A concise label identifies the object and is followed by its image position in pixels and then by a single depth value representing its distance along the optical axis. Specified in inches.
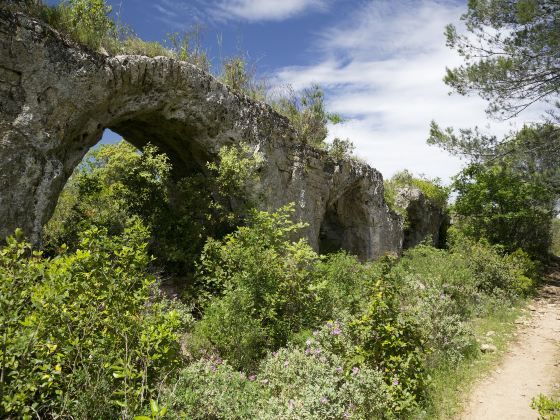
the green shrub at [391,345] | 206.5
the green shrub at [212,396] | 152.0
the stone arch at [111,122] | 228.8
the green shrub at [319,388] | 165.2
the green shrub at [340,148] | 517.7
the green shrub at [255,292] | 230.8
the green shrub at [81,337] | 123.8
